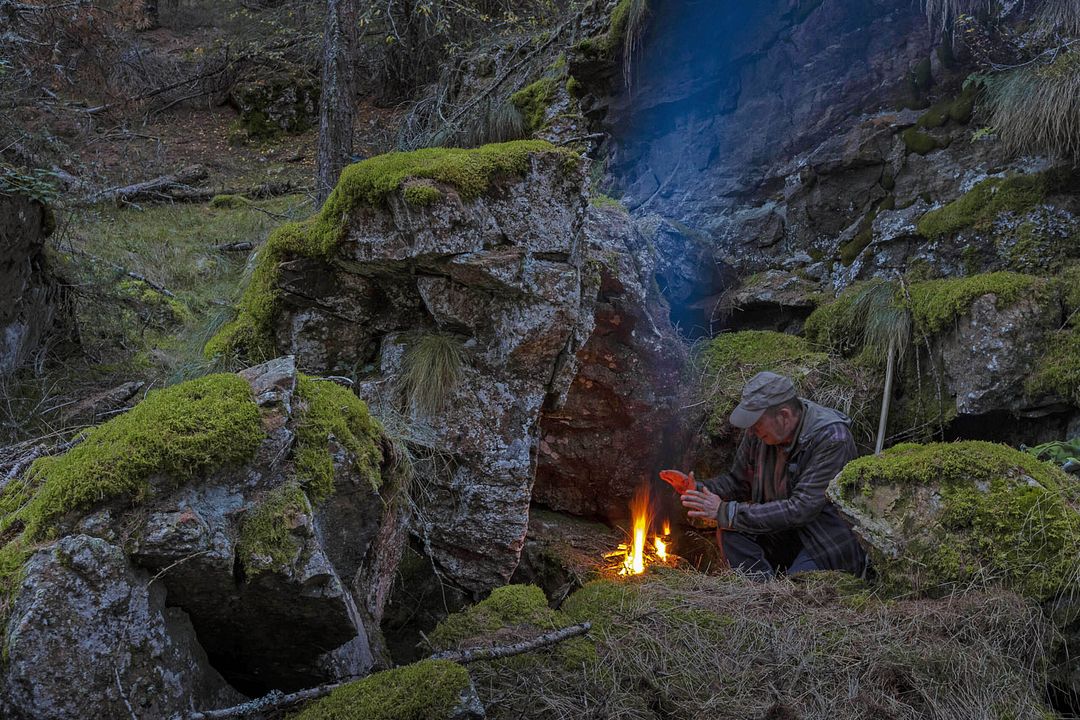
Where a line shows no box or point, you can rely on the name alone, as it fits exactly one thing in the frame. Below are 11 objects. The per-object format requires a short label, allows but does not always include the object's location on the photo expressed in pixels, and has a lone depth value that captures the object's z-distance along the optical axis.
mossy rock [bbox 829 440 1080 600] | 3.03
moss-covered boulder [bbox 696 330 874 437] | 5.18
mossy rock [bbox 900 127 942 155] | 5.85
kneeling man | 4.28
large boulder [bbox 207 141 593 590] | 3.91
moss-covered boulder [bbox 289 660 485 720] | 2.10
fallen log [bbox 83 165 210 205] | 8.18
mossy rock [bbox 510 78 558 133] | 7.40
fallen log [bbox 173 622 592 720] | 2.07
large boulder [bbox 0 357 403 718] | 1.95
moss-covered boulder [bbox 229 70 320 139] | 11.30
